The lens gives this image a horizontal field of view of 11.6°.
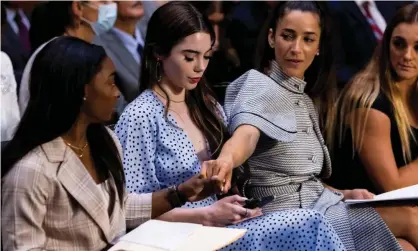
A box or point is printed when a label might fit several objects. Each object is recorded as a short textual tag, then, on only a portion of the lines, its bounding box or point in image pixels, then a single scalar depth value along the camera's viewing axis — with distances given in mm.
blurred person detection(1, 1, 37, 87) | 6666
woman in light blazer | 6103
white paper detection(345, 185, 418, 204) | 6773
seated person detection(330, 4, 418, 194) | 6954
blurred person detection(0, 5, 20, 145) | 6399
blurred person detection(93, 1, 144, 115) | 6729
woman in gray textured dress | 6677
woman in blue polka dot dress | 6415
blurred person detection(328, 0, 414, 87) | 7114
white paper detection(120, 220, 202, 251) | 6187
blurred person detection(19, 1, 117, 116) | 6650
